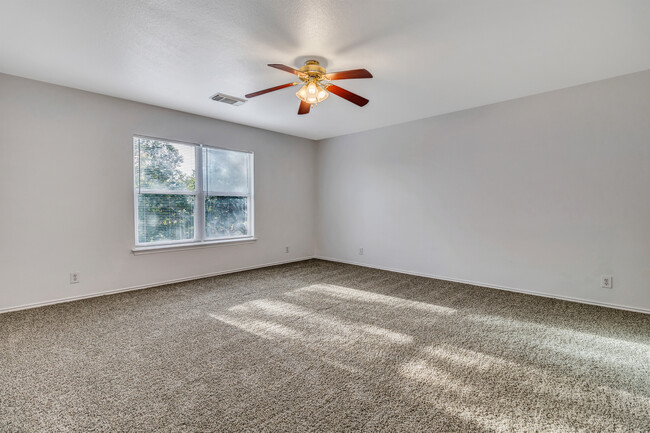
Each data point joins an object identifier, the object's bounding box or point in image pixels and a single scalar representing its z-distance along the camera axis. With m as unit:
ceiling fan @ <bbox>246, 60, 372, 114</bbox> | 2.72
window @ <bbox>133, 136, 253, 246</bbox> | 4.20
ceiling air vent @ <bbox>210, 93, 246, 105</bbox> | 3.79
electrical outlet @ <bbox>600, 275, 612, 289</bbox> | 3.40
